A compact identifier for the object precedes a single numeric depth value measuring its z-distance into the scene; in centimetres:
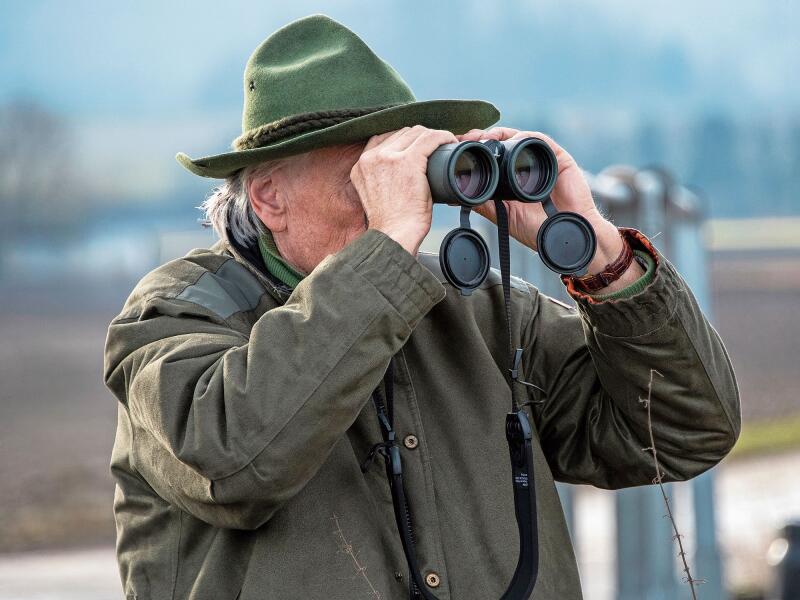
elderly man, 573
